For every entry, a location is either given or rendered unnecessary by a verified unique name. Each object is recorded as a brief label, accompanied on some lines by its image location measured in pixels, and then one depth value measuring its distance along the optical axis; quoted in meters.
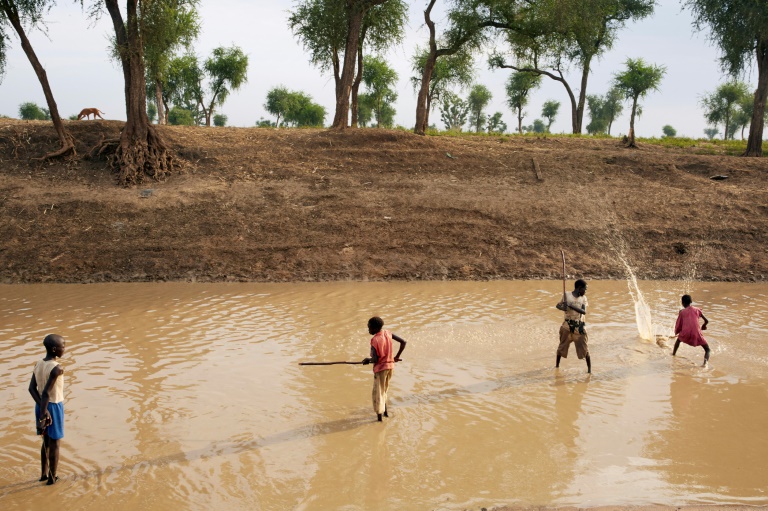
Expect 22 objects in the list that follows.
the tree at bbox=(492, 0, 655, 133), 25.09
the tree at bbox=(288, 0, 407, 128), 22.83
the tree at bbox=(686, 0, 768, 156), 23.41
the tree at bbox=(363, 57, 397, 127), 51.31
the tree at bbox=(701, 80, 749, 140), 55.44
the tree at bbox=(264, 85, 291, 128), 62.53
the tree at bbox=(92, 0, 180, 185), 19.11
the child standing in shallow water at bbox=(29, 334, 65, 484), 5.61
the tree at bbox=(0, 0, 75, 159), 19.03
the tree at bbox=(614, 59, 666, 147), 40.84
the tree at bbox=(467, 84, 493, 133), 73.00
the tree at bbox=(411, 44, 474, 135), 41.12
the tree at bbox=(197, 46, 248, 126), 46.12
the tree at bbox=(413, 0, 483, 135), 25.05
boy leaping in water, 9.18
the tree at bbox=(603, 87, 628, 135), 74.19
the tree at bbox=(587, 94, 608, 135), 78.00
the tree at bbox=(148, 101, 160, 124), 70.36
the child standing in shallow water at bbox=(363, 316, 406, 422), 7.13
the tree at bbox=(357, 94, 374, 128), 61.27
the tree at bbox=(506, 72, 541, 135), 49.01
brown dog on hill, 24.25
